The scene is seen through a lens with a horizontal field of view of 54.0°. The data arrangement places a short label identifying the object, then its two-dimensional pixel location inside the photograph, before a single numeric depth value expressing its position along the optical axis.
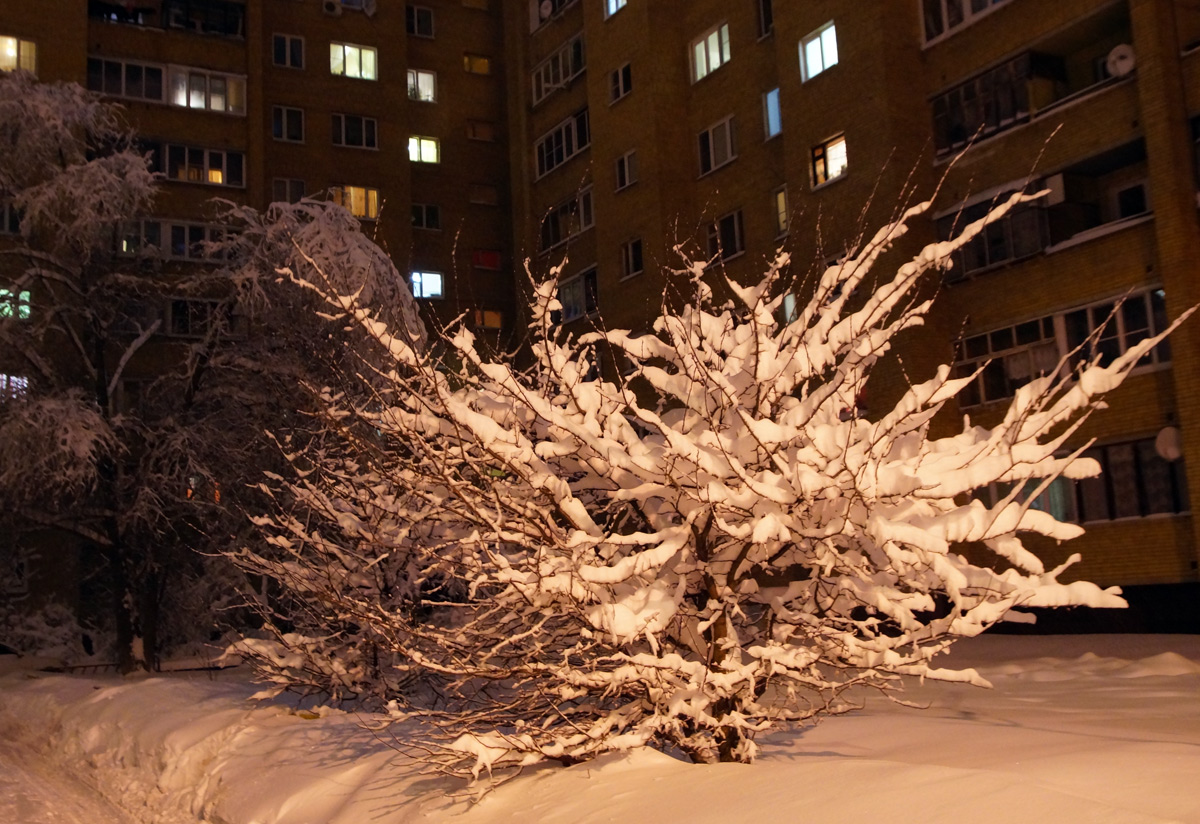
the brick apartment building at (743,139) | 19.08
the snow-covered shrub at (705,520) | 6.99
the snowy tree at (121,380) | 19.45
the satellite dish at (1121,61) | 19.09
